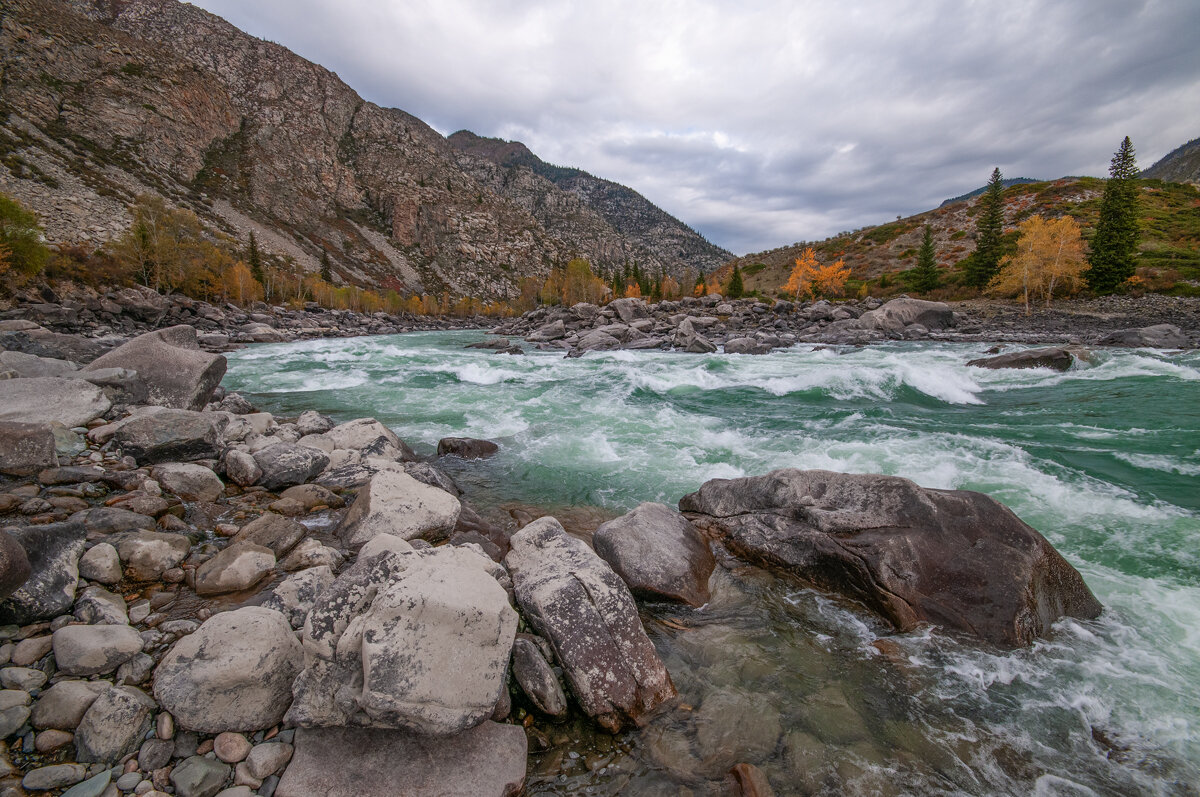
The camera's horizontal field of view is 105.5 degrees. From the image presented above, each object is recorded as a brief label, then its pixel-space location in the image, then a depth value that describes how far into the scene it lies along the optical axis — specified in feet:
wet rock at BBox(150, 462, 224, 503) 19.21
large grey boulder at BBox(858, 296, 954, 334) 123.65
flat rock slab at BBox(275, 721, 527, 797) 8.98
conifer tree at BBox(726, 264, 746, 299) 217.56
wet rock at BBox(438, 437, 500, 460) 31.81
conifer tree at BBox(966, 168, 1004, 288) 165.48
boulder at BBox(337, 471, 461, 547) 18.02
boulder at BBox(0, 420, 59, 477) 17.61
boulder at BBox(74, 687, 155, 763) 8.45
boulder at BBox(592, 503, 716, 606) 17.02
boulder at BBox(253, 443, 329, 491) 21.97
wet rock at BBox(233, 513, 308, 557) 16.47
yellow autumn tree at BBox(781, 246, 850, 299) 211.61
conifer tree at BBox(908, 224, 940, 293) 178.50
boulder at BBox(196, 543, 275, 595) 13.80
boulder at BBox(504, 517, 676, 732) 11.91
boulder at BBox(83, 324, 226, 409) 28.85
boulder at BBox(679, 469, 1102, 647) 15.26
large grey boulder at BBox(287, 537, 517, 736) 9.37
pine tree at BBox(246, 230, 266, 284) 222.89
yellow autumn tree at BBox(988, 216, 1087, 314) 129.90
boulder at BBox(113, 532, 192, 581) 13.71
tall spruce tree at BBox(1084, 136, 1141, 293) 129.39
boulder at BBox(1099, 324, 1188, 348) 75.05
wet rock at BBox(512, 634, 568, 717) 11.57
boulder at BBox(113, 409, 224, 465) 21.33
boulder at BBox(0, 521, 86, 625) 10.69
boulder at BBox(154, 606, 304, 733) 9.50
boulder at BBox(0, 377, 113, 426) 22.52
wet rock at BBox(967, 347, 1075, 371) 58.02
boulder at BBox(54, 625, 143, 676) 9.85
